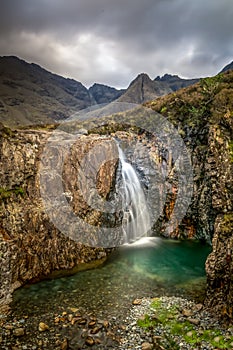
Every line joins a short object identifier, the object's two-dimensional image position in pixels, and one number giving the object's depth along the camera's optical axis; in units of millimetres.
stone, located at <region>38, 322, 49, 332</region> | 11641
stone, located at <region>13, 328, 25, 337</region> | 11219
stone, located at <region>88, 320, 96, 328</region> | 12033
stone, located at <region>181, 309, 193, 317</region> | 12668
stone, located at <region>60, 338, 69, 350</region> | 10545
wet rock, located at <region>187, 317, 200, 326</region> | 11862
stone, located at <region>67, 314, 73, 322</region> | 12446
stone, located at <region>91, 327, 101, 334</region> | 11609
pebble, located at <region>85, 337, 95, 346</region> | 10878
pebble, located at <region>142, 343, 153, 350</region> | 10455
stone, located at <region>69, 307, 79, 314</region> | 13167
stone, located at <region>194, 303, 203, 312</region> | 13078
